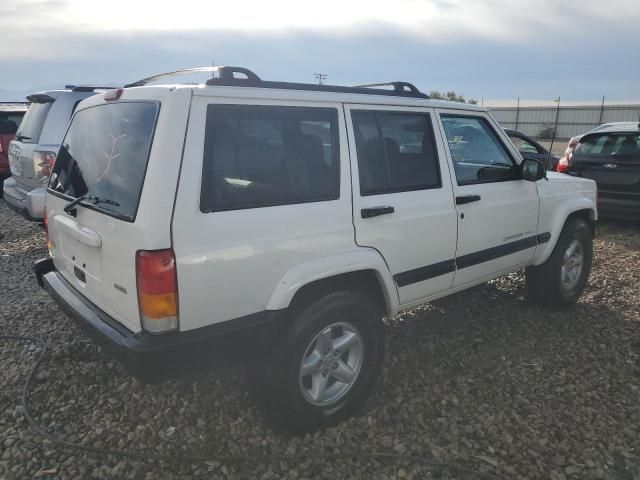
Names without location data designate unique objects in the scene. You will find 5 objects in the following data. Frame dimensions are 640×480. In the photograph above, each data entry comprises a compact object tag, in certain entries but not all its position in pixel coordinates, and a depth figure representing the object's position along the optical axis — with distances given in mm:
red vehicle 8865
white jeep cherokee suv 2146
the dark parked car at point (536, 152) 8757
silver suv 5578
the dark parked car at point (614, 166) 6781
